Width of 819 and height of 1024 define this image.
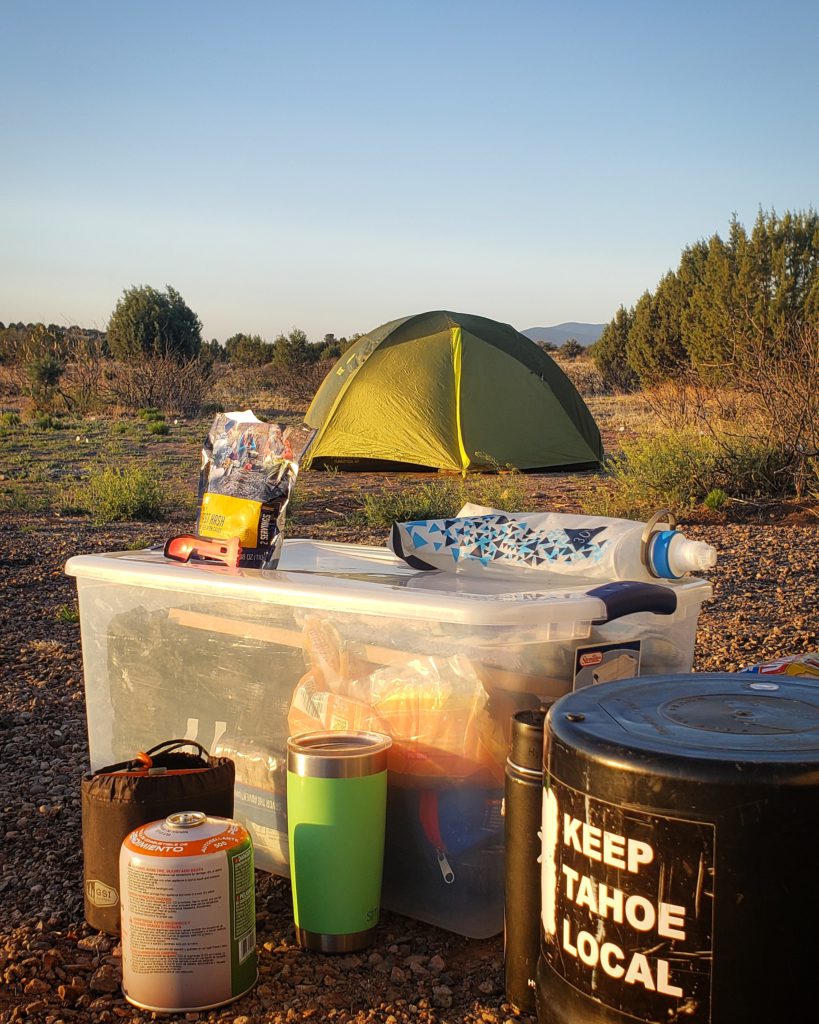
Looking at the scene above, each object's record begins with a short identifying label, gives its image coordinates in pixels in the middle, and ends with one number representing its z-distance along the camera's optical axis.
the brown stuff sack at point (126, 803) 2.18
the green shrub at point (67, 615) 5.00
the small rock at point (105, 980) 2.07
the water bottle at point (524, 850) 1.84
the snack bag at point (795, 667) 2.54
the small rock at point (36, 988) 2.04
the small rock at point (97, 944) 2.22
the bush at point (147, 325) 26.14
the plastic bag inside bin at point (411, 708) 2.12
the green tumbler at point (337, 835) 2.09
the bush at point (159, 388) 19.56
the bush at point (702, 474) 8.05
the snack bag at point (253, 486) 2.63
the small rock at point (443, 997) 2.01
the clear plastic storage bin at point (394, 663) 2.11
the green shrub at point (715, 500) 7.69
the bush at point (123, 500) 8.23
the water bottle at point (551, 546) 2.41
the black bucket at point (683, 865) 1.43
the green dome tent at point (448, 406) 11.16
